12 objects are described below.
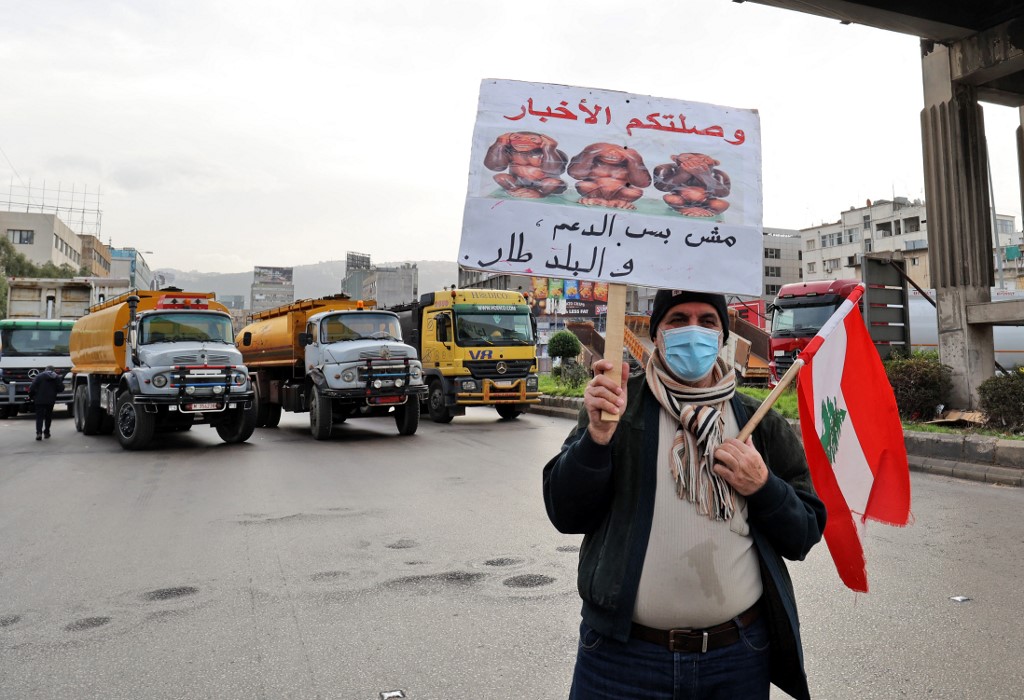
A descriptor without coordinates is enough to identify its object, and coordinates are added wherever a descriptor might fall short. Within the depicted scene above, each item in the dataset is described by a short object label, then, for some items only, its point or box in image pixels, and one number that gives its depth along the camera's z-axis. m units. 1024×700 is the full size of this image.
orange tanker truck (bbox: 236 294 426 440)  15.45
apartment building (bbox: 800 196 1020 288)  80.00
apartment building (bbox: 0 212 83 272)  79.75
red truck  21.59
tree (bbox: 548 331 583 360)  28.20
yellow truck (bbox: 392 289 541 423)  18.83
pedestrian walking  16.45
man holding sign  2.00
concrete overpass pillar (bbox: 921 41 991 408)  14.31
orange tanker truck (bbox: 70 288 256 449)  13.78
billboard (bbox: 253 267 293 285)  187.18
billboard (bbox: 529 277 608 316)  77.94
